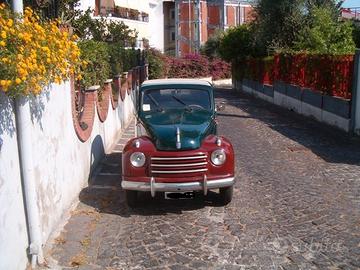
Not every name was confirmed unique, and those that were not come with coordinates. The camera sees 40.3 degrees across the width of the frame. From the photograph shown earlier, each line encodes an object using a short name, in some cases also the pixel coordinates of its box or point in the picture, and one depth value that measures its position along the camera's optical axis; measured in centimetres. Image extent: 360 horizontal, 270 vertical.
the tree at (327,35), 2209
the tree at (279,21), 2533
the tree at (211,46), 6091
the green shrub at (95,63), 1261
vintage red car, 709
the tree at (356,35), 2654
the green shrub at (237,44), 3612
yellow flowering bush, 422
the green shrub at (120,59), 1791
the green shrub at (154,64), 3709
